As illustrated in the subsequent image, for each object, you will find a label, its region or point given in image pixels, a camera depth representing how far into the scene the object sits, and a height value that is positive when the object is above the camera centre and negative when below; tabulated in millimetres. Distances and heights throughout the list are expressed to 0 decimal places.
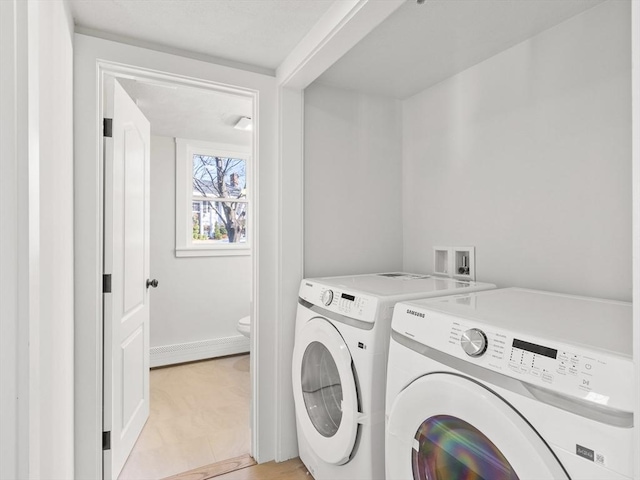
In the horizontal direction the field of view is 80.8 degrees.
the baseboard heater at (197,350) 3363 -1023
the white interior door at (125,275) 1753 -183
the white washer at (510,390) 739 -354
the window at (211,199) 3498 +413
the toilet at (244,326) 3119 -724
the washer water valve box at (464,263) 2010 -125
